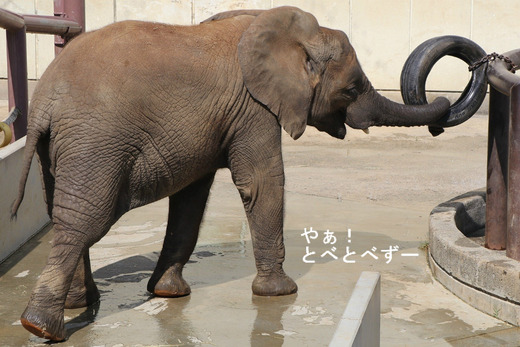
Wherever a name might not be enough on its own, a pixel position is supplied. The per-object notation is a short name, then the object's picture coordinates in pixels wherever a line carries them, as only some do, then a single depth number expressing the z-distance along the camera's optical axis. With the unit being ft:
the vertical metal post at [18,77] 38.62
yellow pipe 35.28
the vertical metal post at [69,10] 42.70
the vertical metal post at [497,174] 30.58
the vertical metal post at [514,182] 27.24
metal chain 30.74
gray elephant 24.38
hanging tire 32.67
